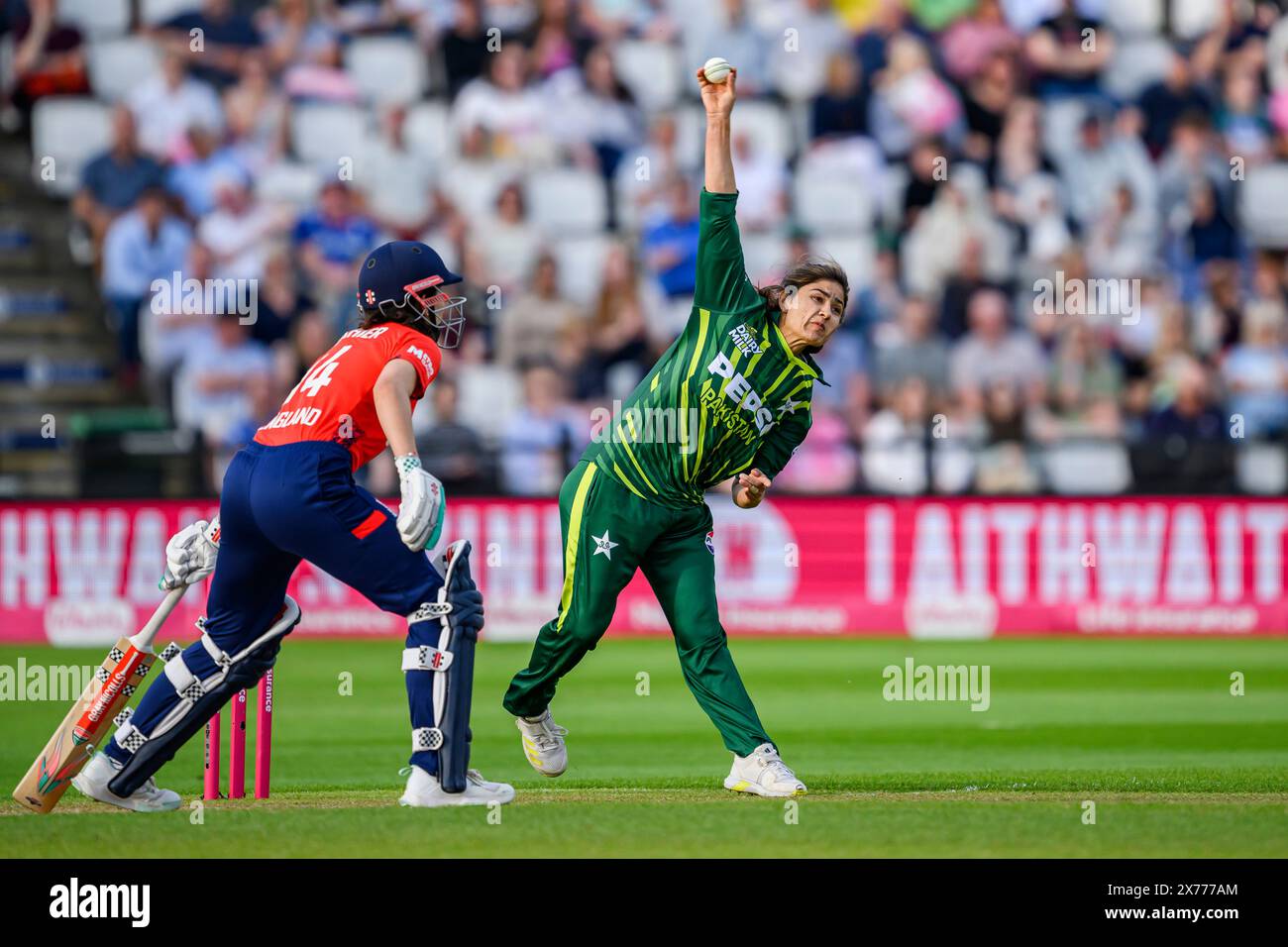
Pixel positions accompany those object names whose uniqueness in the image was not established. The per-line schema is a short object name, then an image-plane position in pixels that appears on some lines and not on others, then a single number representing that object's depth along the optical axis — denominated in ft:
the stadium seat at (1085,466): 56.54
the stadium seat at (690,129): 67.87
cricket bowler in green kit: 26.94
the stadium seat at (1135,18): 72.54
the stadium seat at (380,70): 69.51
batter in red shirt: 23.94
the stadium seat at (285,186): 65.41
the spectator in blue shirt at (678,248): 63.87
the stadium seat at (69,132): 66.28
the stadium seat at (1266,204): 68.13
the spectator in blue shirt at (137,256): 62.03
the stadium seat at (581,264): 64.69
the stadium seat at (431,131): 68.13
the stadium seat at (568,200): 66.54
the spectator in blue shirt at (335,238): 63.10
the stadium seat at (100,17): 69.15
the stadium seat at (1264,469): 57.31
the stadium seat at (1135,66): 71.26
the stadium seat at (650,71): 70.03
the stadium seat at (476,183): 66.13
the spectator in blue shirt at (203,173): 64.85
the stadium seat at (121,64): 68.54
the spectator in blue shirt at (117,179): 64.13
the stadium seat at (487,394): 61.05
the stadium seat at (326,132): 67.67
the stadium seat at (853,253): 65.36
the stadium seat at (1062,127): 68.80
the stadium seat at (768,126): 68.08
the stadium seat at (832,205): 67.00
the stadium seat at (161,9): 69.41
